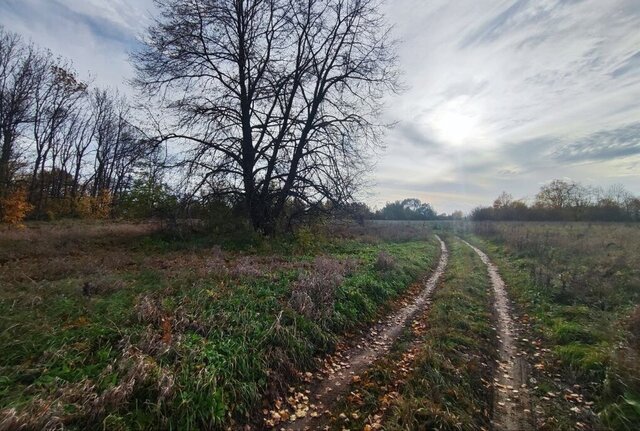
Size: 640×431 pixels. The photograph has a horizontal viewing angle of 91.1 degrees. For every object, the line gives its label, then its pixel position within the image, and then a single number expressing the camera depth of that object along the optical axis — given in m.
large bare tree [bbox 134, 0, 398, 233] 15.87
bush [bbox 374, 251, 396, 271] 12.18
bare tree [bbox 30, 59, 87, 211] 33.44
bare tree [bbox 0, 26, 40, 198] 27.08
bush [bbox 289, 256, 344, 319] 7.08
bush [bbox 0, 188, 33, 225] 24.53
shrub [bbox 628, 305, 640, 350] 6.06
